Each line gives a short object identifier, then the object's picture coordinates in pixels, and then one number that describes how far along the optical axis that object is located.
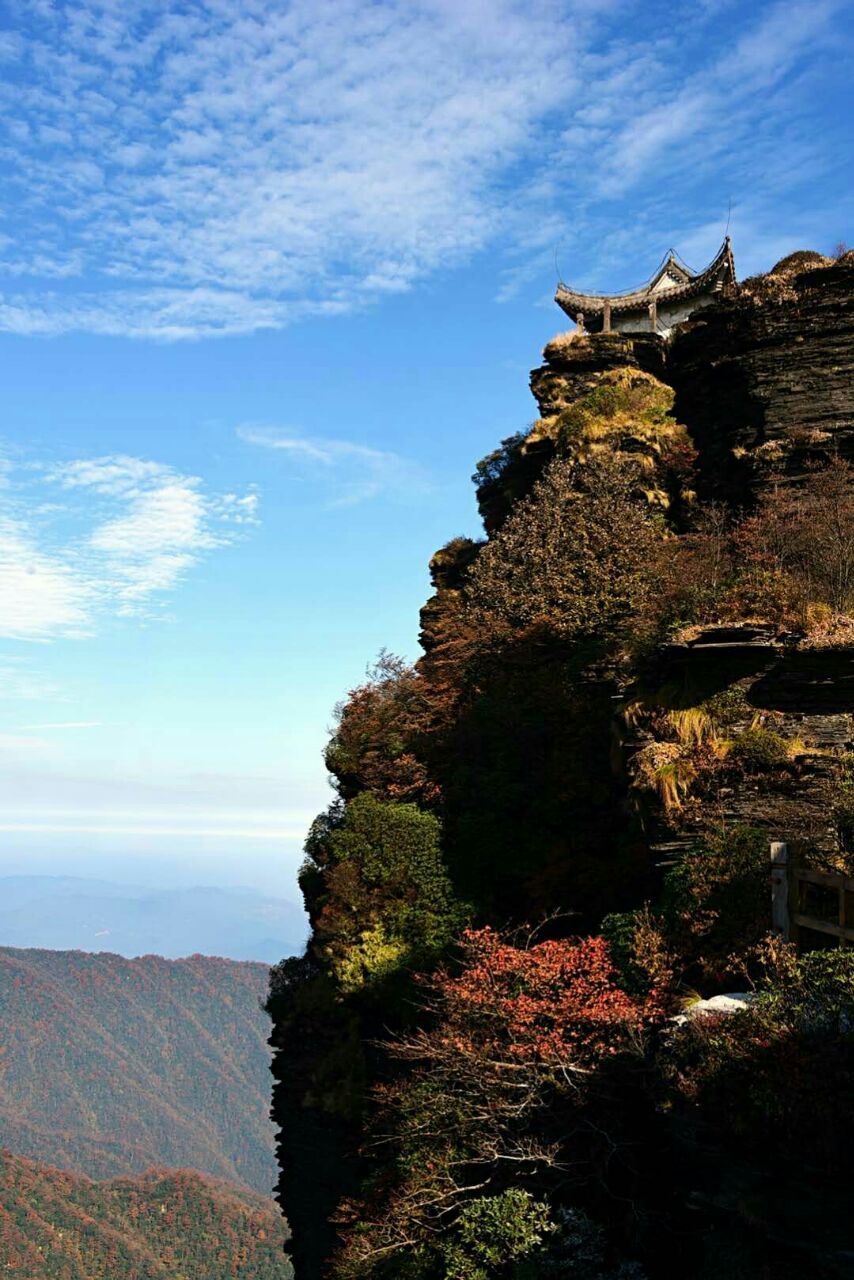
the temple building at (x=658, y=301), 33.38
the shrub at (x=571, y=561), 22.34
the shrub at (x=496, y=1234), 12.14
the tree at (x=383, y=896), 20.14
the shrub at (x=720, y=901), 12.73
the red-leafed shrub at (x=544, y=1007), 13.08
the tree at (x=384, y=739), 23.53
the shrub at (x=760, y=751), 14.61
